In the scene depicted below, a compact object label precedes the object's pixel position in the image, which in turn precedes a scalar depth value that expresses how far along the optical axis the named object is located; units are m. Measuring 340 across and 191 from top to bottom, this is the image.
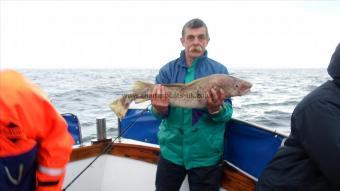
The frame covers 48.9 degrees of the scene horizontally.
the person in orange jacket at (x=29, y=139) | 1.94
